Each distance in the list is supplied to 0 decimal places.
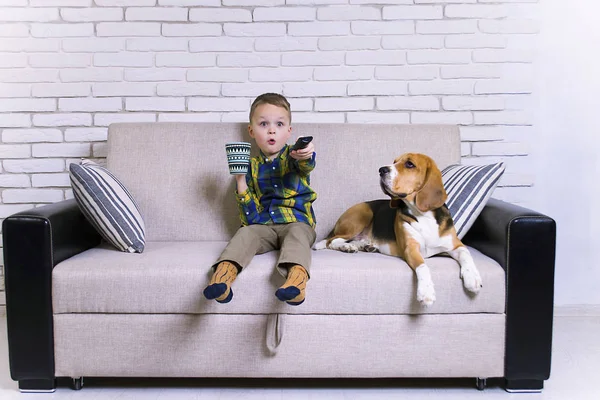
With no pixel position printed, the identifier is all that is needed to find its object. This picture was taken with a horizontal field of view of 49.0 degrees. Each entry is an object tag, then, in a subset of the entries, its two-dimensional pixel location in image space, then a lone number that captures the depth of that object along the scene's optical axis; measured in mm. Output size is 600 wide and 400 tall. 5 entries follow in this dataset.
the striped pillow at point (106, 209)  2615
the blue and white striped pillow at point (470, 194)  2736
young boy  2758
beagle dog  2535
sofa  2391
